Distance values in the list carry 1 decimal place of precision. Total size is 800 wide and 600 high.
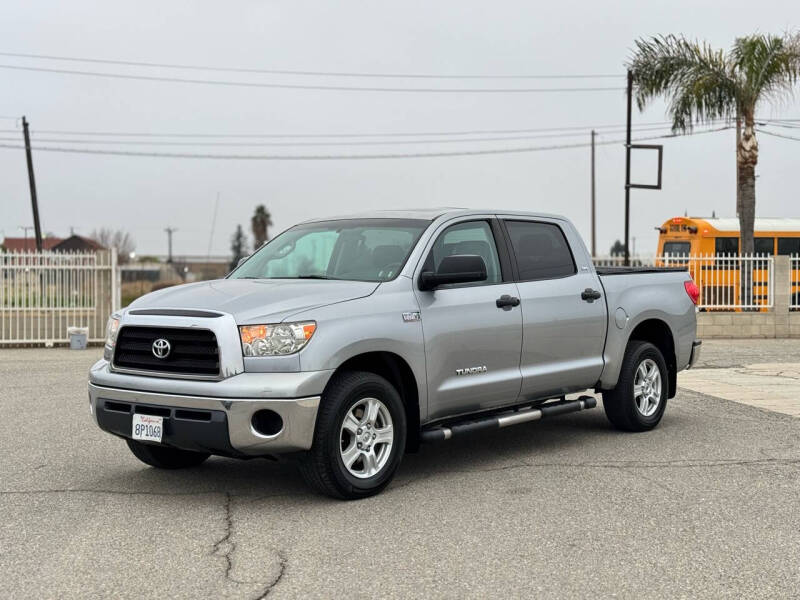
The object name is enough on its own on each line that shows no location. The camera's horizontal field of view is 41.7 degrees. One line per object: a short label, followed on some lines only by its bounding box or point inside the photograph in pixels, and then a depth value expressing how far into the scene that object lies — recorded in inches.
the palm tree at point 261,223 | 4097.0
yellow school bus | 1135.6
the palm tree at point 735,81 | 1039.0
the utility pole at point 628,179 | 1123.9
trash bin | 818.2
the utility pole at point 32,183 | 1681.8
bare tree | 4417.8
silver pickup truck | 249.9
